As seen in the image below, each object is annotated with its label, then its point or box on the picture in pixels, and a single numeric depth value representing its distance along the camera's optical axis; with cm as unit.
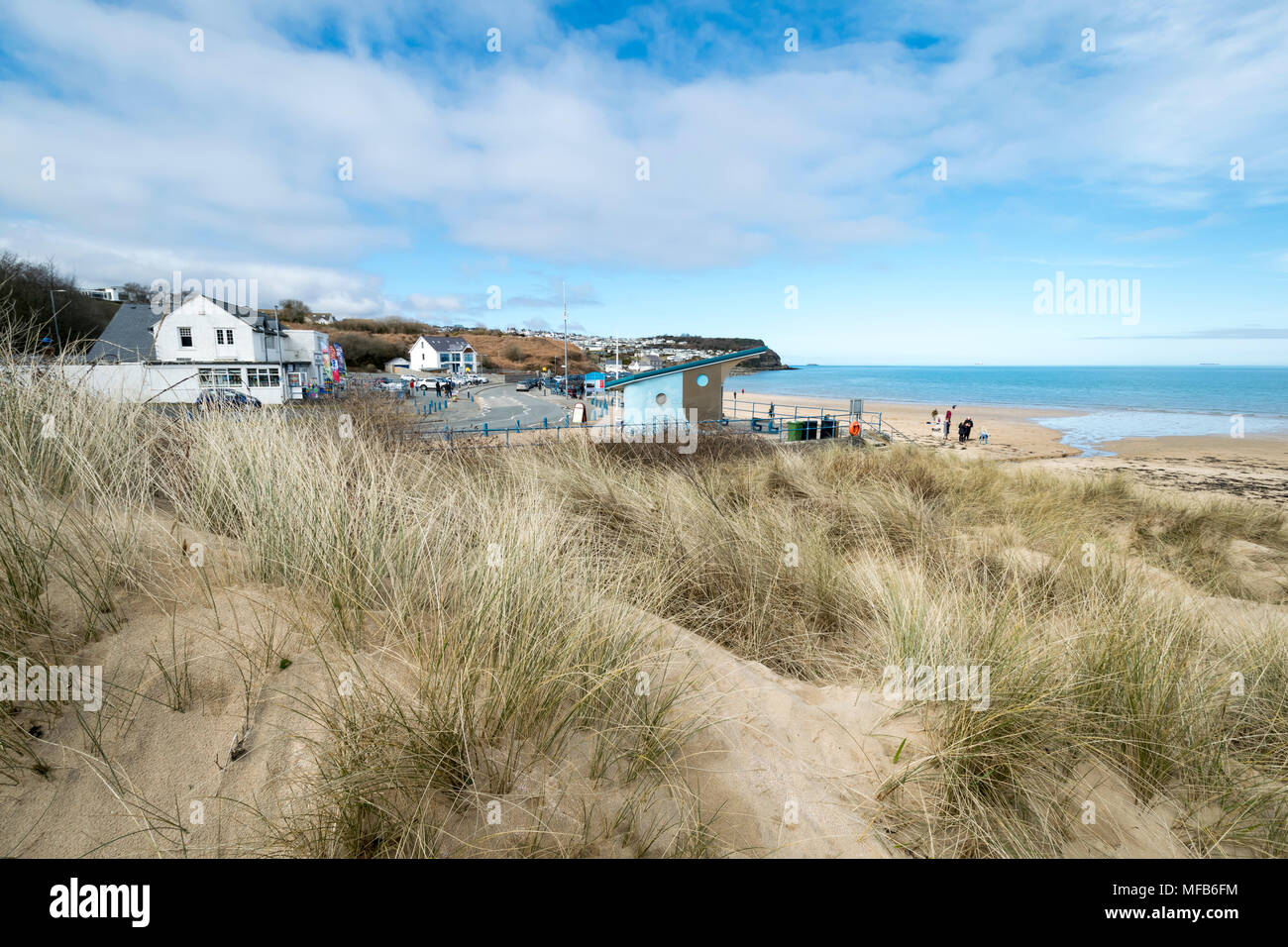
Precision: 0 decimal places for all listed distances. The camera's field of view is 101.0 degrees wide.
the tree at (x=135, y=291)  6672
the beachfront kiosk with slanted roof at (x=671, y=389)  2125
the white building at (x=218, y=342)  3875
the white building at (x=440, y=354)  9050
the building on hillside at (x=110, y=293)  7354
